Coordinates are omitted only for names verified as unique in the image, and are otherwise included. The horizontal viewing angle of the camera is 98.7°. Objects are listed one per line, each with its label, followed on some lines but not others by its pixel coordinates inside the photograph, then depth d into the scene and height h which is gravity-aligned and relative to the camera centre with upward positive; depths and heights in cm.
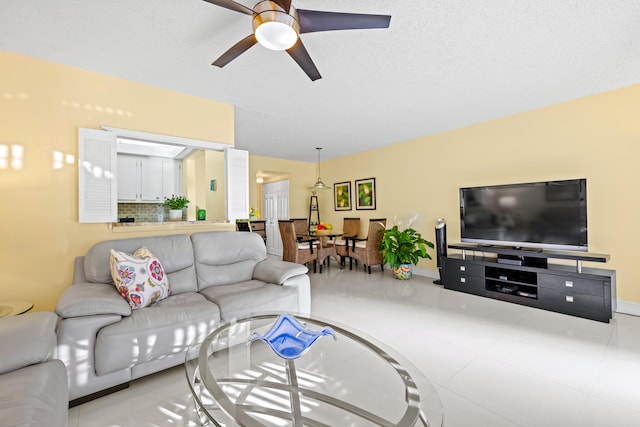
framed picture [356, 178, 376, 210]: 583 +50
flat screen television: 309 +0
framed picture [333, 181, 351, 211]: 644 +51
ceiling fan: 156 +115
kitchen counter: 277 -8
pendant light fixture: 588 +67
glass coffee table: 106 -77
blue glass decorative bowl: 143 -66
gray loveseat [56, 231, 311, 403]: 162 -64
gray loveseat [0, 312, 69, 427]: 94 -64
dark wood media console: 279 -78
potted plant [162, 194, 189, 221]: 402 +17
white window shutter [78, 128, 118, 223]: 252 +41
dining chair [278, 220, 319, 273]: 496 -54
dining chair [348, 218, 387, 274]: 487 -57
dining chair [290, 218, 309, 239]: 635 -21
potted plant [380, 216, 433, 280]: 446 -56
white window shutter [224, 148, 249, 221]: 343 +44
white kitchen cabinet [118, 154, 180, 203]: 501 +79
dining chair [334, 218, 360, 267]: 546 -41
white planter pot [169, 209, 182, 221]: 403 +7
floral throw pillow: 197 -44
